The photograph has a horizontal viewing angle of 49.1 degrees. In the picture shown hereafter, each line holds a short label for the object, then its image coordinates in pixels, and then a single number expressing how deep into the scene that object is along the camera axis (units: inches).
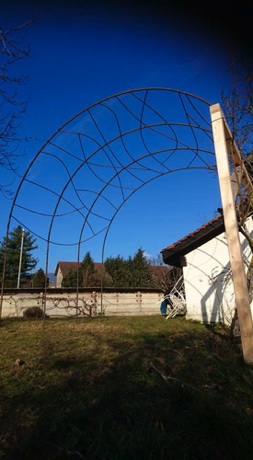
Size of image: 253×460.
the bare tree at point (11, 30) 131.2
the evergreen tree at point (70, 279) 949.8
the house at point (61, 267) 1621.6
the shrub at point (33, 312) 455.3
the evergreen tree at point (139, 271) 918.4
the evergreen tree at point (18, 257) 1344.7
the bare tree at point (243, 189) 195.9
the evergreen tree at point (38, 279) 958.4
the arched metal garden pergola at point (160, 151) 151.6
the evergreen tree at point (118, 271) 930.7
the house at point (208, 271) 321.1
